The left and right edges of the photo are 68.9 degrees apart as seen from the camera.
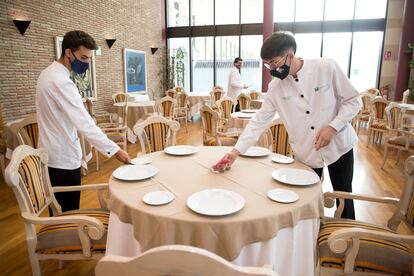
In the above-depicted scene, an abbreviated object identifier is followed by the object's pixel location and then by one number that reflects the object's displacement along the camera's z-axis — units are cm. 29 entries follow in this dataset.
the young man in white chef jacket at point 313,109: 189
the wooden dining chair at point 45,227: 163
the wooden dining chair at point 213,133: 406
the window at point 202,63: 1089
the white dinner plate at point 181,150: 228
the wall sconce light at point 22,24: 533
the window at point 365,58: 941
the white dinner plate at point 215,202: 132
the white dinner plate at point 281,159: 207
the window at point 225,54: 1066
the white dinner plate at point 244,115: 462
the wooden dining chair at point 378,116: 541
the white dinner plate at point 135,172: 176
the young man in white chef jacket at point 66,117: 195
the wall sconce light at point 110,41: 791
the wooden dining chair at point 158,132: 297
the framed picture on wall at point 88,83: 684
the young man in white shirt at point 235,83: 715
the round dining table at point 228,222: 127
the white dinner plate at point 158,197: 142
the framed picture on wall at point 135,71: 885
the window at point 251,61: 1048
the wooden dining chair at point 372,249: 147
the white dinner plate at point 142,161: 205
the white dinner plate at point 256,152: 221
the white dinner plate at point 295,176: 168
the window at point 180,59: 1093
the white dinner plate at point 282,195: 144
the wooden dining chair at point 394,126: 439
